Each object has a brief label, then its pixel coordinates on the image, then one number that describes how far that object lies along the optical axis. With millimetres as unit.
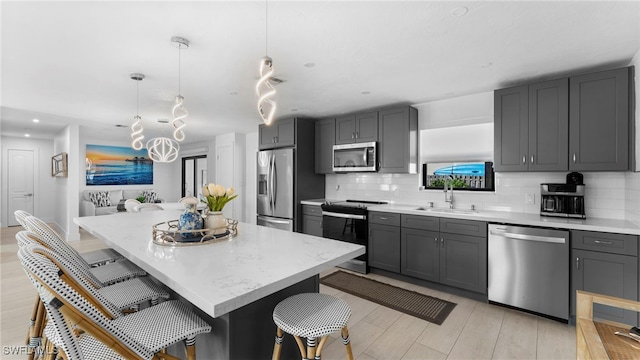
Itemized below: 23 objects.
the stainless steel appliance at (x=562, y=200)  2785
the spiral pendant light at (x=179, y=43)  2242
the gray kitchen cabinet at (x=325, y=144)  4809
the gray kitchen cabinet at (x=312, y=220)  4566
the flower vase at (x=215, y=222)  2131
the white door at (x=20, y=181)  7406
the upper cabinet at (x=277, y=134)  4895
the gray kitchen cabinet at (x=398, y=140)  3953
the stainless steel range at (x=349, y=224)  3951
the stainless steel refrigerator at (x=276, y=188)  4855
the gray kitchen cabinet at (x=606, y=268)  2309
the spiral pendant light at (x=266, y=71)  1733
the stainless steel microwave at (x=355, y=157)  4234
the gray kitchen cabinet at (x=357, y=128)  4281
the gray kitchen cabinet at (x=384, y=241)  3680
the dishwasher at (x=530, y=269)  2586
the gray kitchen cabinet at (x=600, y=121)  2547
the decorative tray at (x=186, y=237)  1878
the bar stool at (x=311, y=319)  1353
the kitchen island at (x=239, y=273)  1157
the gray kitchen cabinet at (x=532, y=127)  2842
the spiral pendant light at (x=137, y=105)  3073
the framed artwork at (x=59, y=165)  6035
